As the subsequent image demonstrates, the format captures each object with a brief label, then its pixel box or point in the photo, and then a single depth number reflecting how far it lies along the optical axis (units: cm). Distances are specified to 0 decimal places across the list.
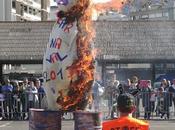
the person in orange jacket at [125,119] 589
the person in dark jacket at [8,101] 2194
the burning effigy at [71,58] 714
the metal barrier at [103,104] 2183
